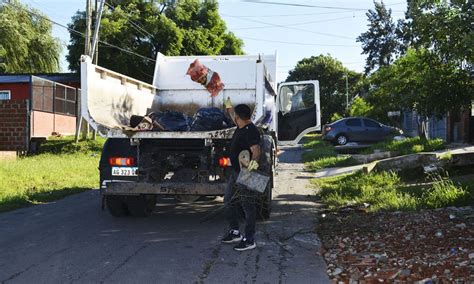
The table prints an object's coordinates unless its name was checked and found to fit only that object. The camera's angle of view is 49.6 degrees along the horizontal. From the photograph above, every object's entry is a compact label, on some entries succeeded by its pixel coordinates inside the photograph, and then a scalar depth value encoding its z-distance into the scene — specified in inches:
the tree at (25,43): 1147.9
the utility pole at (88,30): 819.4
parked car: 1009.5
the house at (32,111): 813.9
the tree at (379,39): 2101.4
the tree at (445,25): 283.3
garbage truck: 287.1
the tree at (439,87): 363.7
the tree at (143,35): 1152.2
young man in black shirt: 246.7
